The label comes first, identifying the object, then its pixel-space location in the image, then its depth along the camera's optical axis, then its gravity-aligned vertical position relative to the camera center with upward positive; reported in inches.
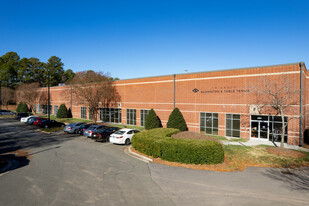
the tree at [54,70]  2994.6 +553.9
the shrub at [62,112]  1673.2 -83.2
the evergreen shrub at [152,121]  1016.2 -99.0
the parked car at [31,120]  1240.1 -117.9
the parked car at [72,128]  938.1 -131.0
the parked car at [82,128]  935.7 -128.6
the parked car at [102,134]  743.7 -129.8
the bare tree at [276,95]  699.9 +34.2
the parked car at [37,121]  1144.9 -114.8
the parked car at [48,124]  1099.3 -126.6
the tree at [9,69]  2684.5 +515.1
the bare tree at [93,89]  1315.2 +101.1
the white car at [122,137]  681.6 -126.6
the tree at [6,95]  2425.4 +104.4
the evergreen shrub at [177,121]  925.2 -90.0
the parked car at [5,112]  1956.0 -102.1
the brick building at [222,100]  726.5 +17.7
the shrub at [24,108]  2142.1 -61.1
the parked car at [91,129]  818.3 -121.3
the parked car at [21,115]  1502.2 -100.6
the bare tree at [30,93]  2017.7 +108.0
